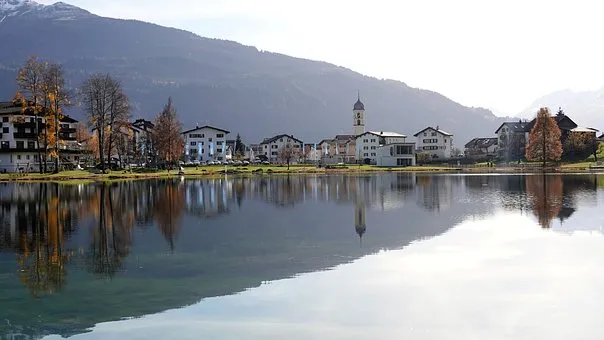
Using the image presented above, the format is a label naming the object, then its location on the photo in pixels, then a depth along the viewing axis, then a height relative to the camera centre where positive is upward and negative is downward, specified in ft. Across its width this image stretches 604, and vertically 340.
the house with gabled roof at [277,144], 564.30 +16.64
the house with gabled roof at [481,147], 486.88 +9.18
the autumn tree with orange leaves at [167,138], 308.60 +13.72
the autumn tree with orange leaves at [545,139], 334.03 +8.98
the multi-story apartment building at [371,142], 505.66 +15.01
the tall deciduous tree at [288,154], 403.75 +6.16
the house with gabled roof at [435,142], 508.53 +13.61
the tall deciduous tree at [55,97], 226.79 +25.63
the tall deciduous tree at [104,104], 264.87 +26.95
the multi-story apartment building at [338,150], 559.79 +11.40
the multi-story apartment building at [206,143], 488.44 +16.70
